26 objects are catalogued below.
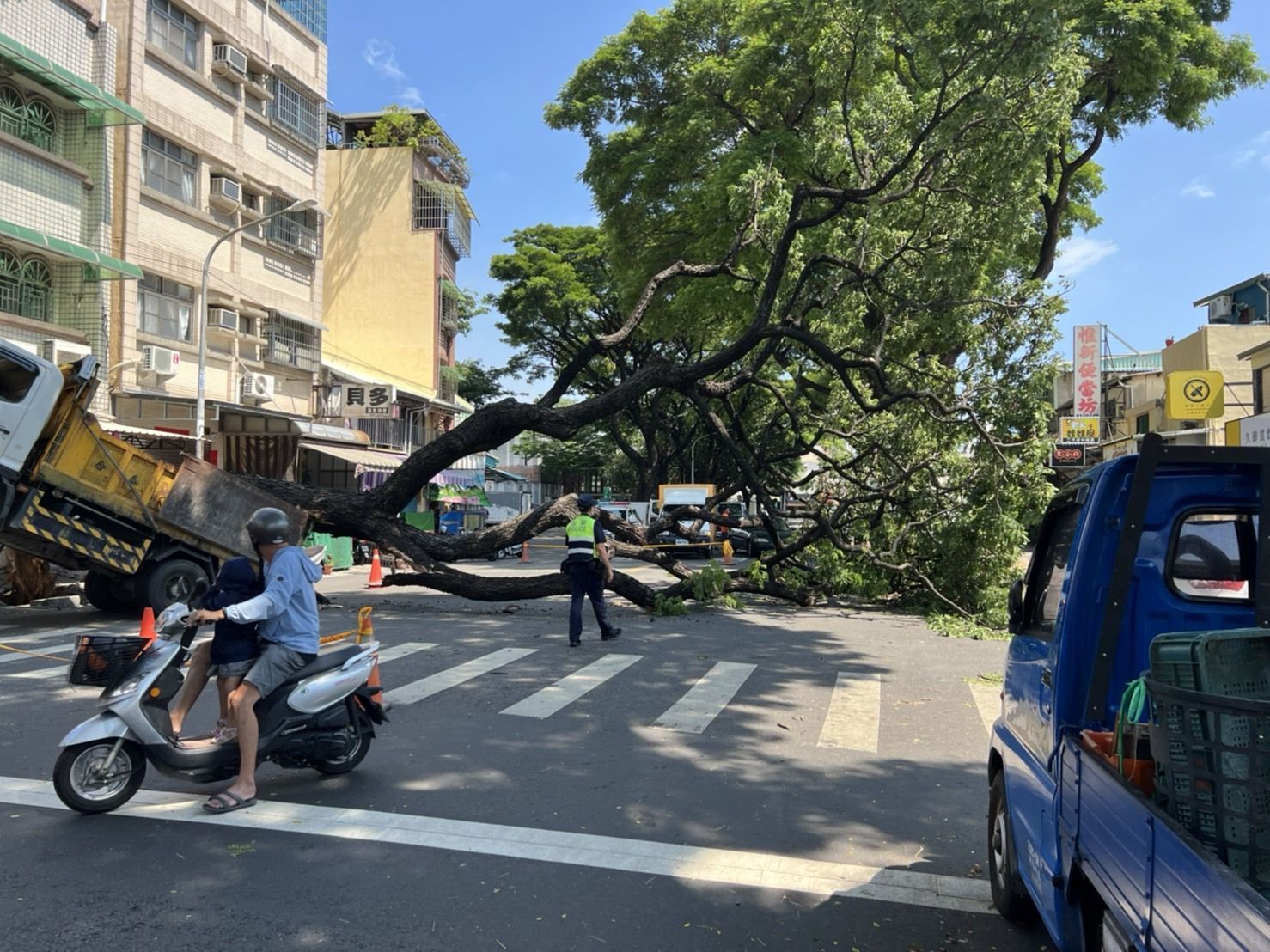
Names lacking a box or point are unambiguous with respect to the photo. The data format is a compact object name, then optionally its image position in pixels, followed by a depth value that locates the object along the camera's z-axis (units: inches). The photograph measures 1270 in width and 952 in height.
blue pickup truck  113.3
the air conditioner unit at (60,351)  649.6
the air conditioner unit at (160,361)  740.0
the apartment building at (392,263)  1365.7
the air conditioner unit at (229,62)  882.1
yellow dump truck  428.5
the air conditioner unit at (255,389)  892.6
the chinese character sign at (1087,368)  1120.8
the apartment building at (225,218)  767.7
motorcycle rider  193.0
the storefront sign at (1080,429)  1163.3
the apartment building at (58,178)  647.1
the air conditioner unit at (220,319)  859.4
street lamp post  728.3
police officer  430.9
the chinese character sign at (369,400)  1053.2
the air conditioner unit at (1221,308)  1354.6
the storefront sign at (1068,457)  1310.3
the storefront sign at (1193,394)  873.5
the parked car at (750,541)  1036.2
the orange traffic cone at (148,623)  400.7
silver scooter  188.4
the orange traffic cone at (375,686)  225.0
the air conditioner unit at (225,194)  877.8
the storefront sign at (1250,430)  789.9
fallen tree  487.5
